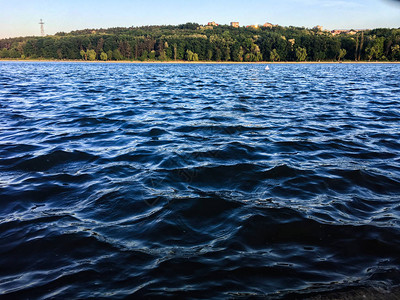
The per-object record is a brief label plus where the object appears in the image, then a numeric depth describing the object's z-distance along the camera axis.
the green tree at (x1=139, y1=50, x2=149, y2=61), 149.38
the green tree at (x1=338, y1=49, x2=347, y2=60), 126.69
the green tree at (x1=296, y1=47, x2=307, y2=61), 130.39
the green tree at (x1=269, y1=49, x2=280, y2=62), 135.00
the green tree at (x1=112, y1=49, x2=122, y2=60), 145.88
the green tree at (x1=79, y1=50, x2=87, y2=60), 146.32
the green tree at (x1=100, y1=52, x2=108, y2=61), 142.50
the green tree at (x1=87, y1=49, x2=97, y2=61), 142.50
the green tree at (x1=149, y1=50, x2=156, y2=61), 148.25
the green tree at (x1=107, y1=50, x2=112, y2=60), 145.88
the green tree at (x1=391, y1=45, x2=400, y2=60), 110.81
